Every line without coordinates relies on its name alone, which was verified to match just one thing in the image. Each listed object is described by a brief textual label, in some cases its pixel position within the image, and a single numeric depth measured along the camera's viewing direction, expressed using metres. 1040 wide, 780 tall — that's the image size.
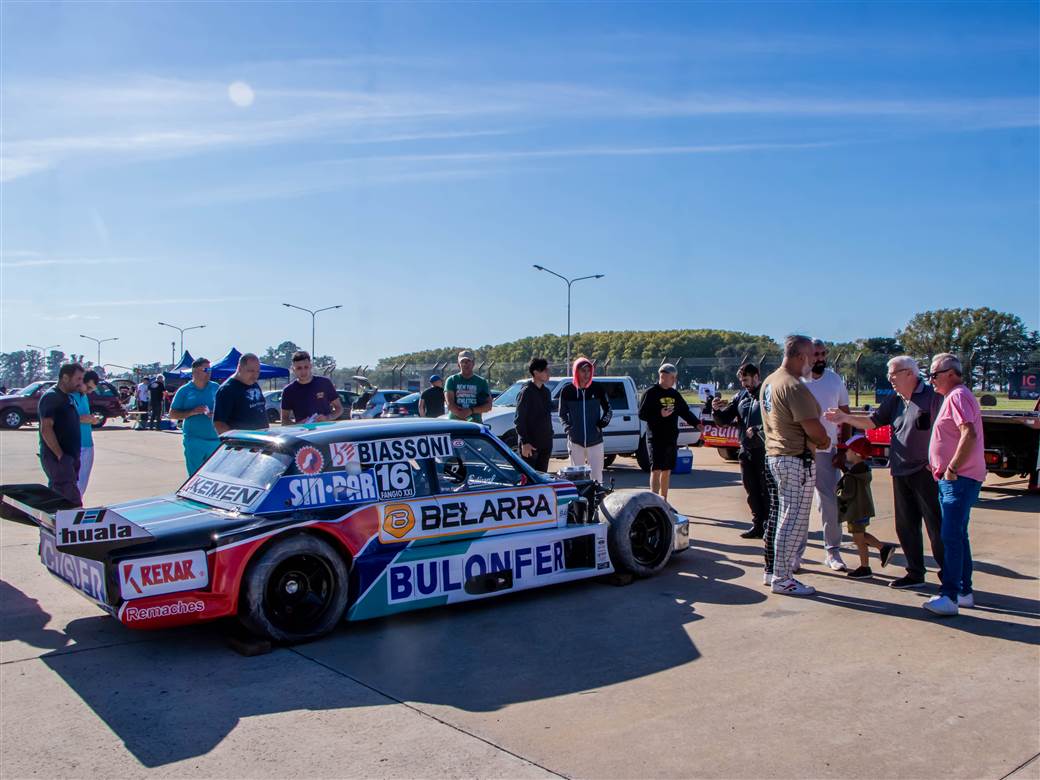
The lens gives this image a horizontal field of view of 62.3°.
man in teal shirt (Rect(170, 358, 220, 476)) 7.82
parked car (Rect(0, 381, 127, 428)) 29.77
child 6.66
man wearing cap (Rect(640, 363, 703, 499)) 8.79
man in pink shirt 5.40
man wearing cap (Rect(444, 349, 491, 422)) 9.38
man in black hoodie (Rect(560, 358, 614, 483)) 8.66
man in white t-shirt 6.79
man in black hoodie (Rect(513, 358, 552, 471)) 8.66
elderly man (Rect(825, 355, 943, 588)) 6.05
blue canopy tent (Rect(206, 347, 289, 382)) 26.20
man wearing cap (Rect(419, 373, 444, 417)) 13.72
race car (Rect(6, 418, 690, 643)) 4.80
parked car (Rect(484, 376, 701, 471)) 14.38
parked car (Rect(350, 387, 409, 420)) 26.27
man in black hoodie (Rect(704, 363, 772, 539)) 8.20
